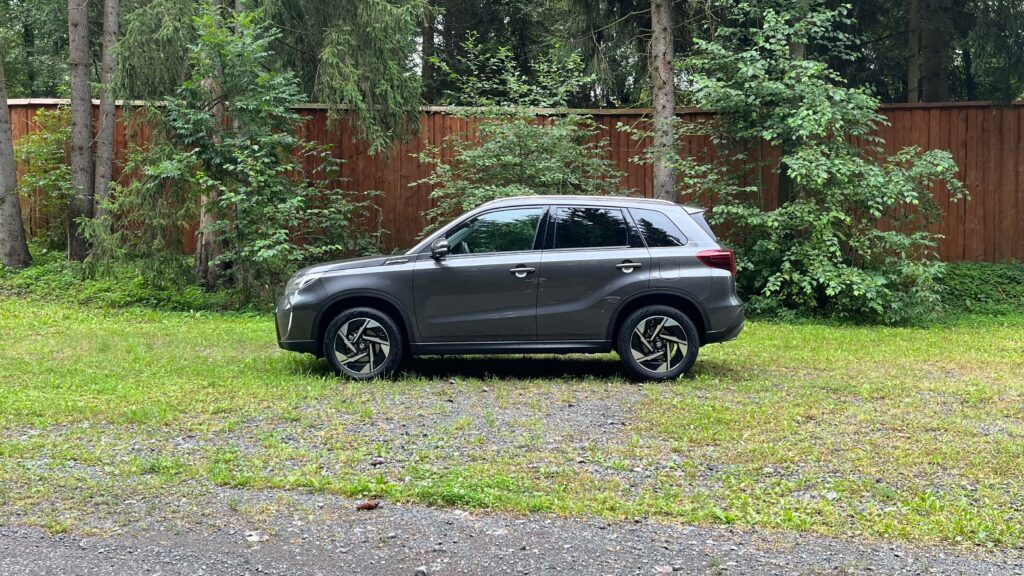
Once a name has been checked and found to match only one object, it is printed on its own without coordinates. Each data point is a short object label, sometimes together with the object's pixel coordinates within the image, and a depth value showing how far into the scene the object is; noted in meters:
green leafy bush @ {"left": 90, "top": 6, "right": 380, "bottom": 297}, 11.80
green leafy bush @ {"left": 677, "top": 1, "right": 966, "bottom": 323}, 11.73
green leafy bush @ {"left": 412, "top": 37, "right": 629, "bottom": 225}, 12.86
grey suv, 7.77
